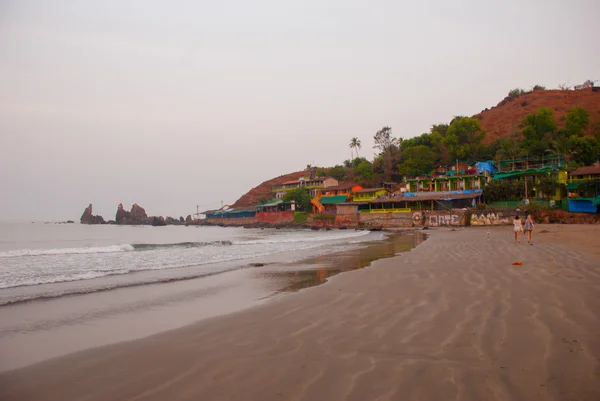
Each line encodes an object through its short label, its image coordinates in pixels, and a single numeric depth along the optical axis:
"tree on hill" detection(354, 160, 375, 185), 83.59
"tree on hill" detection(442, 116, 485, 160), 69.31
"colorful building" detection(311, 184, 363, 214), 75.75
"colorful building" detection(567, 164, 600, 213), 39.47
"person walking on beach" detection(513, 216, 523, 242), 20.29
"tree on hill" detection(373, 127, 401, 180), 82.31
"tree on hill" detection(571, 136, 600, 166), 53.94
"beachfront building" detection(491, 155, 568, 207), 46.22
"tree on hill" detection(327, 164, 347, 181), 99.95
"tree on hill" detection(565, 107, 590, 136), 64.19
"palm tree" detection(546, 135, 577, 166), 55.29
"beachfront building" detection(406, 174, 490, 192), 57.66
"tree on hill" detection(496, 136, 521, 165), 61.94
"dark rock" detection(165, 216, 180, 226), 138.12
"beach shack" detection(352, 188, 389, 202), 69.07
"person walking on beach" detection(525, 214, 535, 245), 18.80
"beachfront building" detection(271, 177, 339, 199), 89.25
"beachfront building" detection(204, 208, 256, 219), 98.00
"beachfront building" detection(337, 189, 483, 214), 54.19
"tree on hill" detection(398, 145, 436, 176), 72.88
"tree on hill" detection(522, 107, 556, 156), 64.19
